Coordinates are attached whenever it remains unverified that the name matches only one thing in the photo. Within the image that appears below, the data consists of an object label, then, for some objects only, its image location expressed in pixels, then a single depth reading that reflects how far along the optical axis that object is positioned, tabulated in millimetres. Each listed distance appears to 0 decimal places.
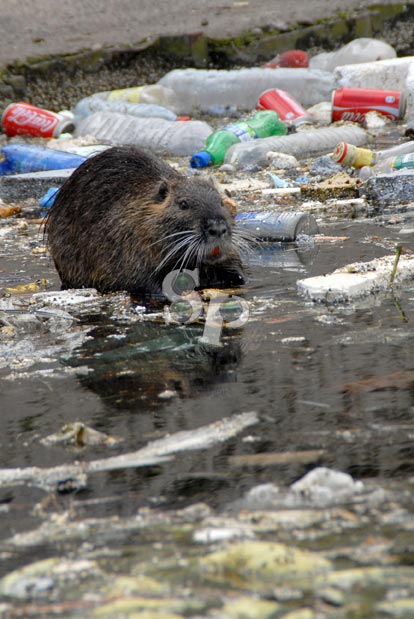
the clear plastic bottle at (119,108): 22984
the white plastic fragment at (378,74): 22609
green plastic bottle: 18000
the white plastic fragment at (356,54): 26969
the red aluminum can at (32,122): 22094
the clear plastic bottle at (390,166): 14633
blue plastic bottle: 17672
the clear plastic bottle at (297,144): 18016
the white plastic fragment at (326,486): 4840
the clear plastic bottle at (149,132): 20266
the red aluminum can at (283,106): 21784
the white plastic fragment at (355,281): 8937
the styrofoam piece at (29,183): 16656
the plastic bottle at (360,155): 16125
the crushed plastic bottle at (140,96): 24453
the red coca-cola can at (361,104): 21359
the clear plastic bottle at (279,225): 12039
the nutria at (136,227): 10156
